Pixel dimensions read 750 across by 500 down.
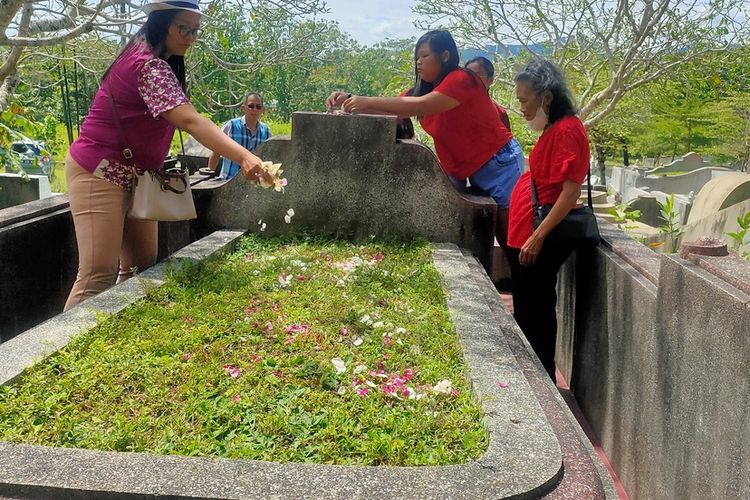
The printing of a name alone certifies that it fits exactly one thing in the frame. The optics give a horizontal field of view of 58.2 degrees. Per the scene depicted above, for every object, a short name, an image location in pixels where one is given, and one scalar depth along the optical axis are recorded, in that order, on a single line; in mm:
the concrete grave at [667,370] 2098
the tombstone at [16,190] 9141
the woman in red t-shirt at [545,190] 3352
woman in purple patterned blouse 3084
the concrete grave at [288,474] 1598
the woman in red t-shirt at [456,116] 4348
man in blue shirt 6543
